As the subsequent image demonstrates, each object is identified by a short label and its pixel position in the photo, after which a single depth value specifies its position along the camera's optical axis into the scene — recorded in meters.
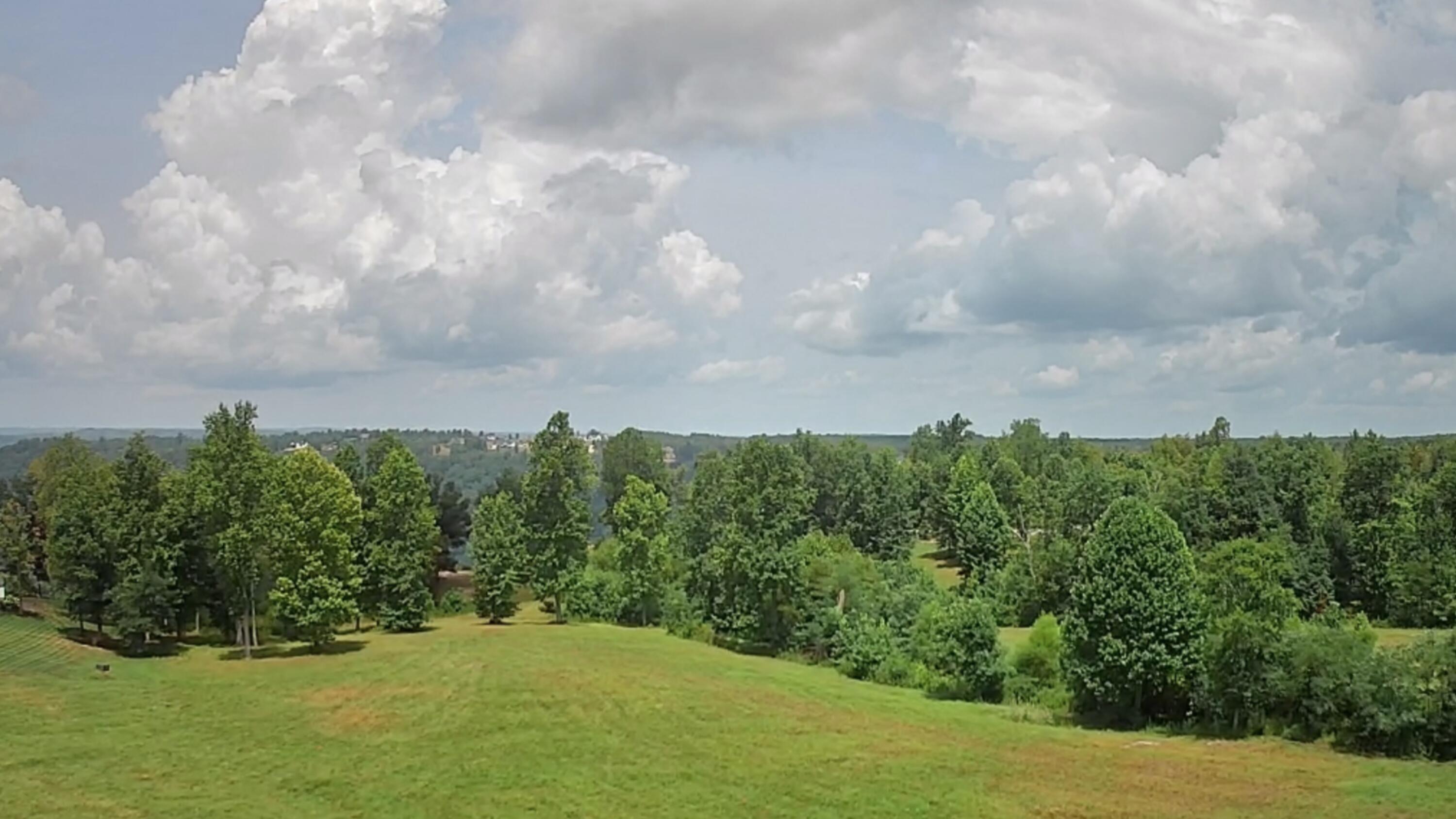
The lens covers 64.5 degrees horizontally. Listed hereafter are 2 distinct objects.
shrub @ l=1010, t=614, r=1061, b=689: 61.12
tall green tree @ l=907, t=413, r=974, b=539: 137.12
